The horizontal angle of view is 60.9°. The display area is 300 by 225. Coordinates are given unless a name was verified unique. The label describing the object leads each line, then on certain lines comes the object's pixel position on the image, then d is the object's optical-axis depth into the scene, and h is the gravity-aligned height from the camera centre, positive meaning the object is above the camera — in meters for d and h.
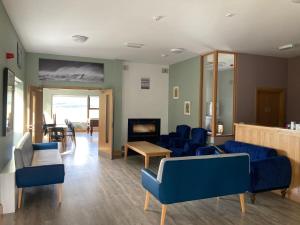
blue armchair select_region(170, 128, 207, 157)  6.26 -0.86
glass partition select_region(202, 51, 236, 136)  6.19 +0.52
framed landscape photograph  6.97 +1.08
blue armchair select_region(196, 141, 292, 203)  4.00 -0.98
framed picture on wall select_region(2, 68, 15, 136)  3.75 +0.12
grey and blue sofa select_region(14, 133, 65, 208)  3.65 -0.95
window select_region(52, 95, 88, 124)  13.37 +0.06
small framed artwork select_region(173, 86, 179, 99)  8.02 +0.57
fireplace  7.95 -0.64
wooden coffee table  5.91 -0.98
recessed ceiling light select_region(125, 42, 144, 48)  5.62 +1.47
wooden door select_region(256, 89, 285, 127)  6.81 +0.10
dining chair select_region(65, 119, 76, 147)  9.54 -0.86
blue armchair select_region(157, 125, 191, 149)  7.02 -0.77
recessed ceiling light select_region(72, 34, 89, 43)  5.10 +1.45
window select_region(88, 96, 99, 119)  14.05 +0.12
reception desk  4.23 -0.57
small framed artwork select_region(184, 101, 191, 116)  7.32 +0.06
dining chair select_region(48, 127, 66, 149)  8.65 -0.89
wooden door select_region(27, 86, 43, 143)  6.61 -0.14
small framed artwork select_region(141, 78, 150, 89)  8.26 +0.87
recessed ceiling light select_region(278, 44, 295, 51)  5.48 +1.42
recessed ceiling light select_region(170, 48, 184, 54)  6.12 +1.46
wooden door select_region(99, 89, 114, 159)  7.19 -0.38
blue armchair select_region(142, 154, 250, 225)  3.19 -0.90
